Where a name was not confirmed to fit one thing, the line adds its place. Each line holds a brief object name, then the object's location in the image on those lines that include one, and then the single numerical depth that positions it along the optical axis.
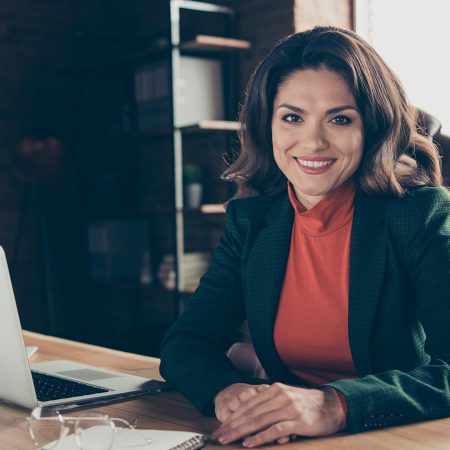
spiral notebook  0.96
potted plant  4.06
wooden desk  1.04
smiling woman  1.37
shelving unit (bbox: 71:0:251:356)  3.97
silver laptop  1.12
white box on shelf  3.98
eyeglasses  0.95
